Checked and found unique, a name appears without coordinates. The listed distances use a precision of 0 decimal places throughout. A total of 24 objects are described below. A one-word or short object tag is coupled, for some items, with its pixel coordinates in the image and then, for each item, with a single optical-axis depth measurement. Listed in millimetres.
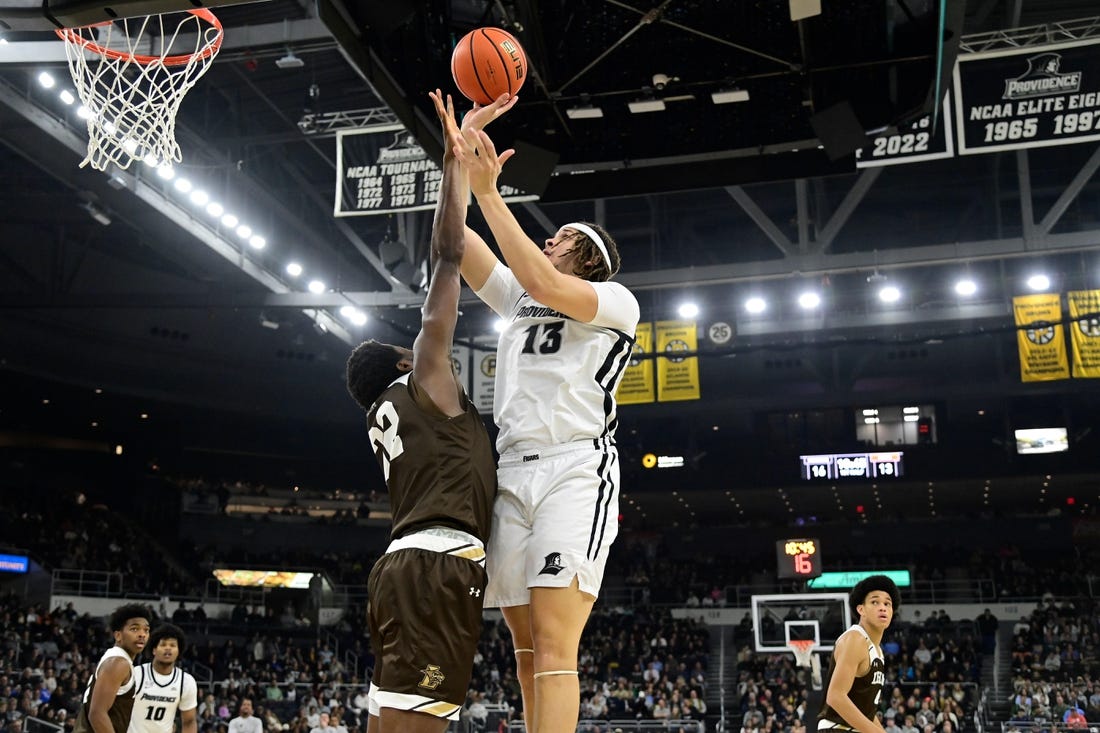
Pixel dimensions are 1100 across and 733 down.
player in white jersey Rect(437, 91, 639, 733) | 4027
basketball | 5027
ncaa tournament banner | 15578
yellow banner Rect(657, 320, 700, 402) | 21719
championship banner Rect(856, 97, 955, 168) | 13219
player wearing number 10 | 8117
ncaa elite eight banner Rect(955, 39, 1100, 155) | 12875
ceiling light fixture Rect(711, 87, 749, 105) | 9367
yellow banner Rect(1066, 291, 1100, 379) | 19797
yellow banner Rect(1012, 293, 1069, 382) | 20516
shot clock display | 21516
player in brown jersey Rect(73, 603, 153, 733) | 7654
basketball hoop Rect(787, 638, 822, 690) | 17719
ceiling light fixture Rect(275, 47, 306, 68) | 13922
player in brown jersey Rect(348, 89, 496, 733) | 3904
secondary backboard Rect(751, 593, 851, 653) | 18562
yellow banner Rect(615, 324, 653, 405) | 21719
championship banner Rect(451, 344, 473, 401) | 21639
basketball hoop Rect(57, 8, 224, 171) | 8055
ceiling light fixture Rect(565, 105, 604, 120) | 9609
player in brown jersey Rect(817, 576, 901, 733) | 6812
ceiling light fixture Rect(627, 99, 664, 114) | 9531
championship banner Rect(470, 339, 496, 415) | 21422
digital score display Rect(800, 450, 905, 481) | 30266
